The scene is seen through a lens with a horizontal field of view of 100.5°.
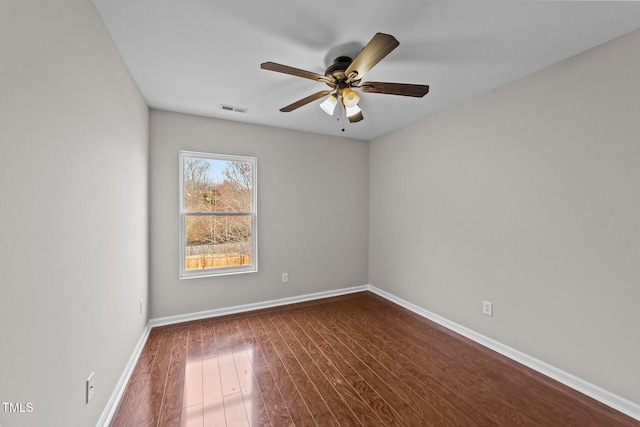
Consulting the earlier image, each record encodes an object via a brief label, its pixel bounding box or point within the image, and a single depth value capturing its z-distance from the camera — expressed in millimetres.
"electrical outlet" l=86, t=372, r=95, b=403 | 1441
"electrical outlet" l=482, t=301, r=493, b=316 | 2611
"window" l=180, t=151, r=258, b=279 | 3266
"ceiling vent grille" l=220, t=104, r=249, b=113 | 2992
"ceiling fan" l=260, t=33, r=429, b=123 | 1529
